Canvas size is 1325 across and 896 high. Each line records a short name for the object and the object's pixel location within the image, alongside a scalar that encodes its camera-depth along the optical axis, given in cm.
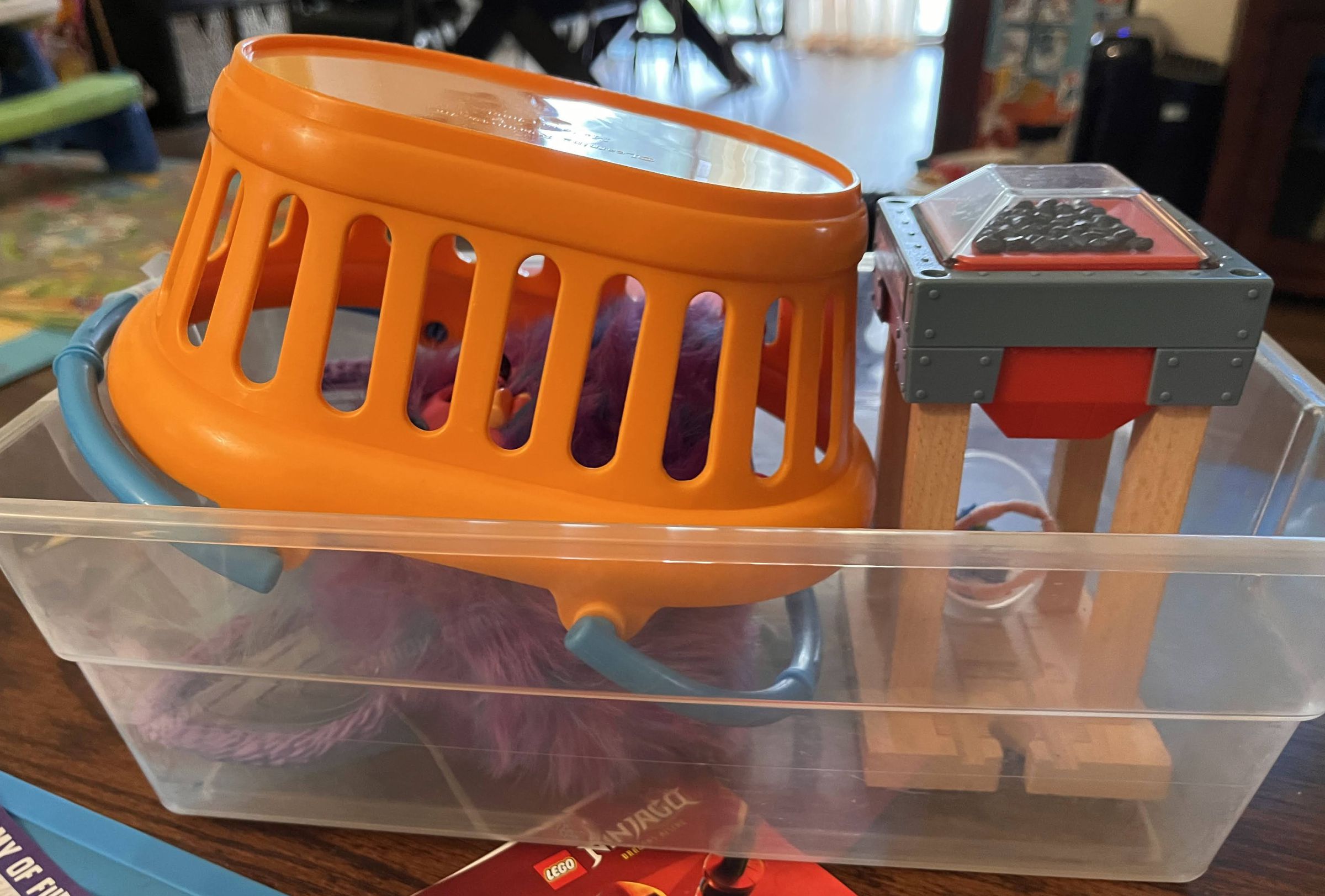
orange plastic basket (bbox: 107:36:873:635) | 44
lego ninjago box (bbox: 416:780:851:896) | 49
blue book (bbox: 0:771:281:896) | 49
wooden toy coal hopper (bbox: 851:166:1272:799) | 43
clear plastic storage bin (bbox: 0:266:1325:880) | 48
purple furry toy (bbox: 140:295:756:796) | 49
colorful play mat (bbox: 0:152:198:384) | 113
